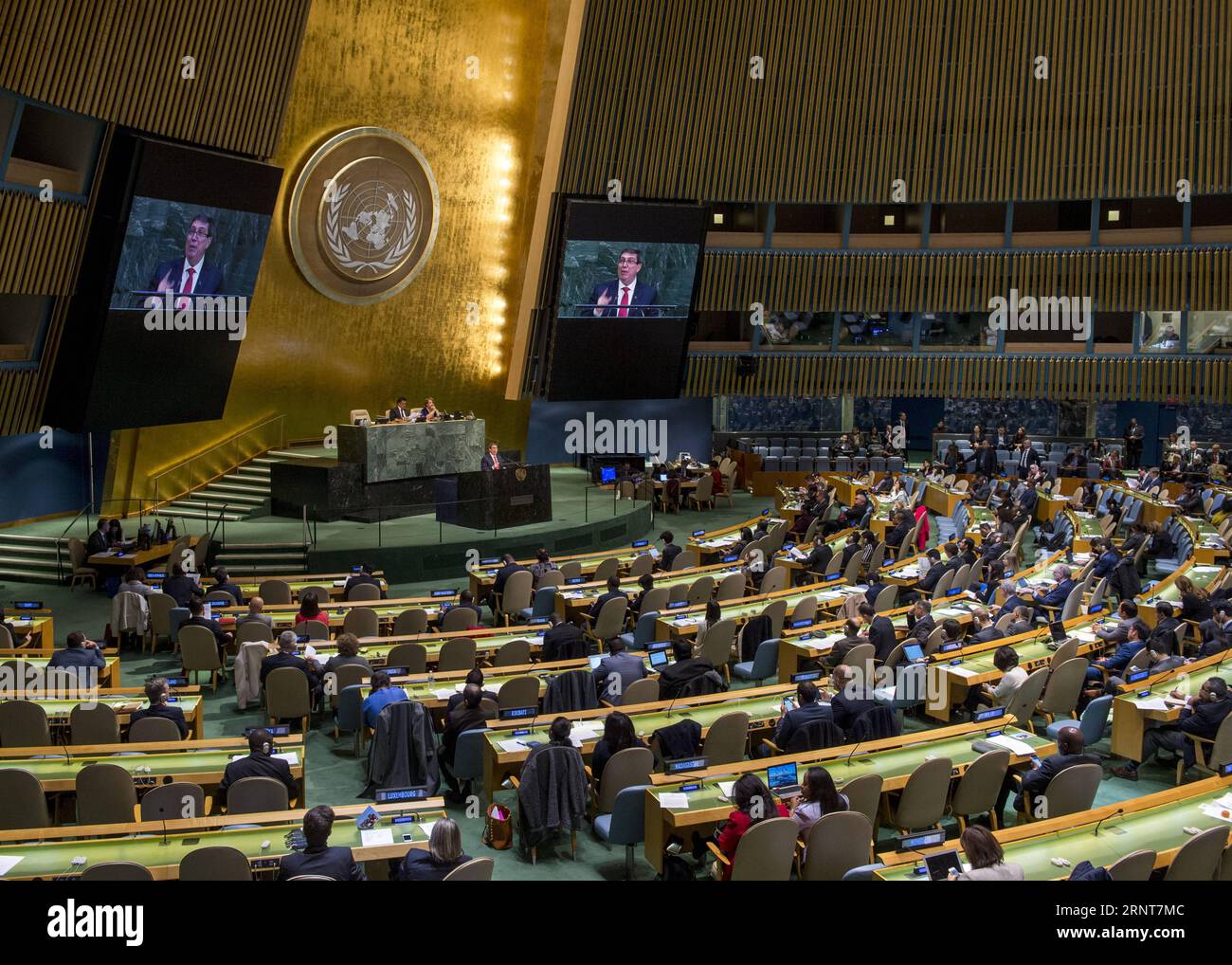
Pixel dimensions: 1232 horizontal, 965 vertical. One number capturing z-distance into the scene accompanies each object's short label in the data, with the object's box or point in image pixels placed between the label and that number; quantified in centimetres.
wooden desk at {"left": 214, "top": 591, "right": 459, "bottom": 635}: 1273
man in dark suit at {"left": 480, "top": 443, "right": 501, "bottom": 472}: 1992
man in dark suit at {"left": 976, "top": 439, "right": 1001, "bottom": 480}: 2600
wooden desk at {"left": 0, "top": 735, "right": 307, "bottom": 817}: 791
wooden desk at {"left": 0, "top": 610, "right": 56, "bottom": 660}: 1218
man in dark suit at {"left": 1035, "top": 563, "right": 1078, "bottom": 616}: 1335
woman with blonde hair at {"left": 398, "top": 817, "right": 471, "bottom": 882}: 618
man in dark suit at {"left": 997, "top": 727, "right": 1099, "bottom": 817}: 786
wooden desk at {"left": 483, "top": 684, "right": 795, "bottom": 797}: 849
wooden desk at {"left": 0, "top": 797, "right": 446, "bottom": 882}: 638
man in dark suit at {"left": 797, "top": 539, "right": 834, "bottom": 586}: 1658
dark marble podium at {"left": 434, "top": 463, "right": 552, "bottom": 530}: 1909
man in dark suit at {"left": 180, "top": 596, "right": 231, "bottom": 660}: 1213
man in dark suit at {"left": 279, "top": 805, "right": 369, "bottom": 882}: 613
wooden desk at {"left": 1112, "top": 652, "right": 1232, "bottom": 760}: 954
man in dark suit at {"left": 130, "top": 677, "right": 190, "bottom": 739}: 900
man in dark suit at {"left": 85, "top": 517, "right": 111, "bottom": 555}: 1681
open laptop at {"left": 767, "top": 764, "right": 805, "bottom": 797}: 752
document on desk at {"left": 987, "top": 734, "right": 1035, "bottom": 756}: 841
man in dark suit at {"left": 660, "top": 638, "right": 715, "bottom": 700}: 998
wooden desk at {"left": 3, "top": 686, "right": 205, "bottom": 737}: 936
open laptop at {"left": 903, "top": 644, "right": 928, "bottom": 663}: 1067
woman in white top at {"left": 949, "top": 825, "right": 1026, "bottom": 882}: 580
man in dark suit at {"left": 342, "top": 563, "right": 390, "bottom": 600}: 1461
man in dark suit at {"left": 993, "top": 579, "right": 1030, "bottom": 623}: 1255
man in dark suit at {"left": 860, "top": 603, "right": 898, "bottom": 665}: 1127
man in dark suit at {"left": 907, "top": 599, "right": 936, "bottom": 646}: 1139
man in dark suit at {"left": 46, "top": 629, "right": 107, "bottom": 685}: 1023
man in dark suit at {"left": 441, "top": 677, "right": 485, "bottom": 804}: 906
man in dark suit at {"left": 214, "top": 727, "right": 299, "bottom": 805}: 768
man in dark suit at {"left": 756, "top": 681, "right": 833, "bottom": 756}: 877
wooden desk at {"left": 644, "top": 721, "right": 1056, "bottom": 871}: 746
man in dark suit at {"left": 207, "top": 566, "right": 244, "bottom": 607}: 1384
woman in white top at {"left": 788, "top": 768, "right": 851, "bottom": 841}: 704
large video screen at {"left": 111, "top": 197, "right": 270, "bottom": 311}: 1703
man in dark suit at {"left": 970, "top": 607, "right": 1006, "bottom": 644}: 1180
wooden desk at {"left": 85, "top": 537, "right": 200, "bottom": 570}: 1648
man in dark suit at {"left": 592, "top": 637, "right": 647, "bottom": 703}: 1006
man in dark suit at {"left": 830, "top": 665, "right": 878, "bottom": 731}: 893
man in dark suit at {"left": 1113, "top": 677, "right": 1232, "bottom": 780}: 923
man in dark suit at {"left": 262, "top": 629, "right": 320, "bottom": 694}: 1051
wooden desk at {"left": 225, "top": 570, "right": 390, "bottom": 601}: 1495
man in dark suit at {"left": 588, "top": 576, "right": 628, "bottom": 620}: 1330
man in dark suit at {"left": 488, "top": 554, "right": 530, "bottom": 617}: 1495
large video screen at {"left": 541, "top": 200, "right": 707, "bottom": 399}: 2381
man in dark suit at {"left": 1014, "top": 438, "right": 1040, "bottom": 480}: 2619
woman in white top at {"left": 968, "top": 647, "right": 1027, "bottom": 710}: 1001
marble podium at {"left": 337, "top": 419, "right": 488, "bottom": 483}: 1952
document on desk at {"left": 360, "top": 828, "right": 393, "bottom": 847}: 675
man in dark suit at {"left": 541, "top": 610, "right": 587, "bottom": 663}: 1150
